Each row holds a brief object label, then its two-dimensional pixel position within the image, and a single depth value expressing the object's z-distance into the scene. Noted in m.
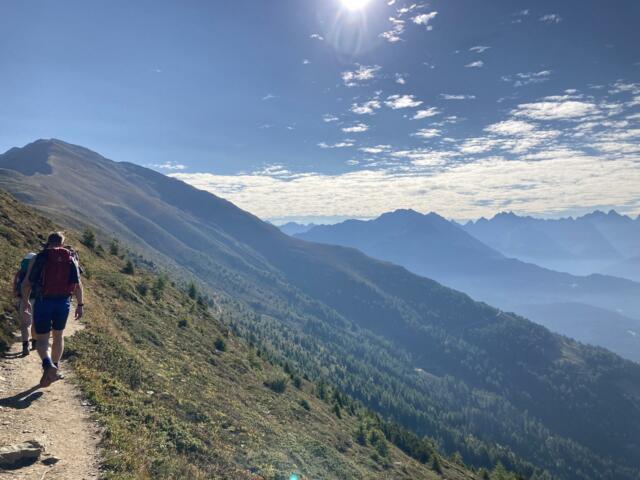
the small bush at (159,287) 47.59
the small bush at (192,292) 64.81
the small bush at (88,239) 51.91
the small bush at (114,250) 58.74
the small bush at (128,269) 50.69
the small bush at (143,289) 44.33
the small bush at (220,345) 44.06
